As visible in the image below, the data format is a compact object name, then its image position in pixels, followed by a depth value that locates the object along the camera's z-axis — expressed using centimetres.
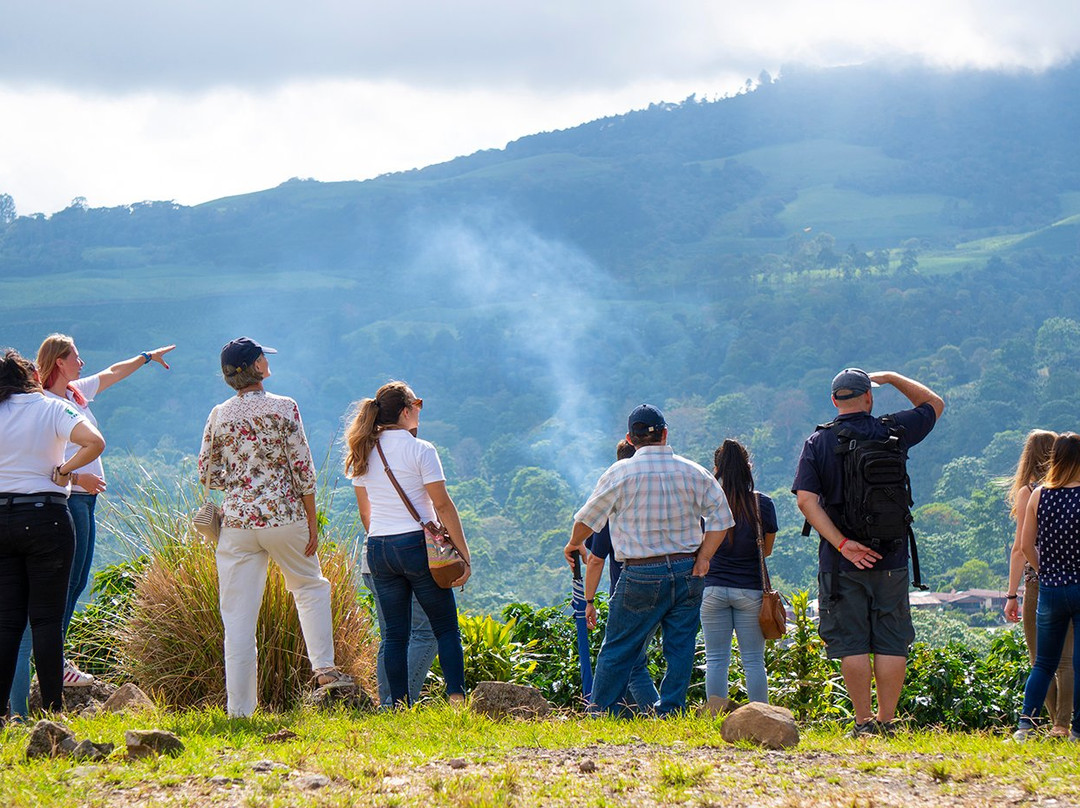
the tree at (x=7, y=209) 17962
